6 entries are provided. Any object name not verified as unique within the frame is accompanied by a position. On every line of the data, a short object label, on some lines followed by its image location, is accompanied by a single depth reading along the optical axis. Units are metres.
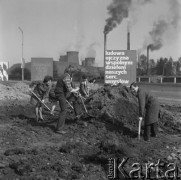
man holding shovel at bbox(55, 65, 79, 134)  8.16
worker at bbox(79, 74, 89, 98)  11.66
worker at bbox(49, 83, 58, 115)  10.69
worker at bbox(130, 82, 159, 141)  7.84
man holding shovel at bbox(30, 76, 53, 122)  9.84
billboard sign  14.49
